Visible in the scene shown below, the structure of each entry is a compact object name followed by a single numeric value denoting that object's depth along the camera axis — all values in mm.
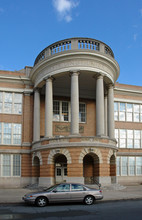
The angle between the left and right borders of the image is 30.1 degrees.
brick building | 25203
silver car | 14609
